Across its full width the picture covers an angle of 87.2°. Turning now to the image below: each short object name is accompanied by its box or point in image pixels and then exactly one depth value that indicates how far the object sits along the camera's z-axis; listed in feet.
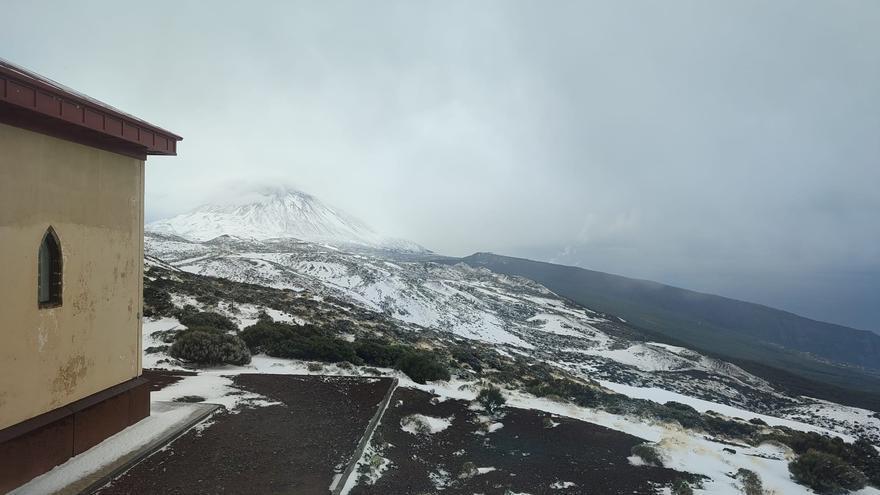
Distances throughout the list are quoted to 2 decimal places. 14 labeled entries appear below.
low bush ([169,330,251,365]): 40.93
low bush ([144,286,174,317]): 57.36
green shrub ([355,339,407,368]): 48.55
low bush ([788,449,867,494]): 28.94
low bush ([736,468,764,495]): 26.73
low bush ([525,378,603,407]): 48.26
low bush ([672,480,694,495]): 25.03
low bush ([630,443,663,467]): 29.96
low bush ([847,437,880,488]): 34.09
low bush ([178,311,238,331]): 53.88
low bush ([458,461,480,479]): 25.29
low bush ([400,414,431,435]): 30.86
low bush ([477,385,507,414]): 38.39
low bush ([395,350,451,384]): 45.01
